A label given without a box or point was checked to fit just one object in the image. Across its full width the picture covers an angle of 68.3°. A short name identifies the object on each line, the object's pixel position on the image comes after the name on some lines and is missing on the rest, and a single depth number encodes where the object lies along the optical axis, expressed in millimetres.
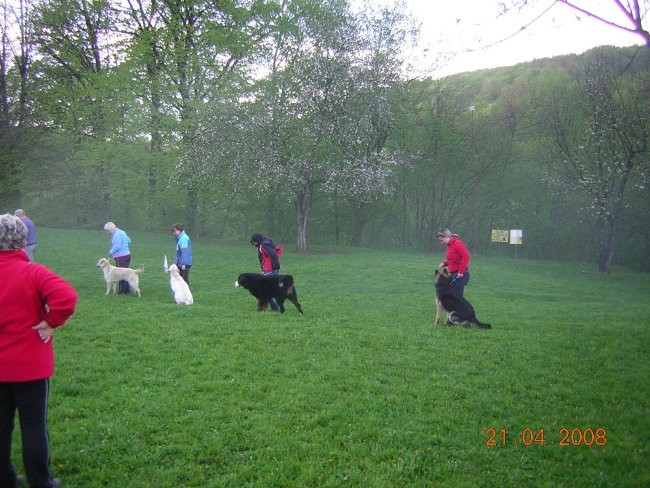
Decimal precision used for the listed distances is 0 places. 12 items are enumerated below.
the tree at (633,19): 6746
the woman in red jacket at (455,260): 9922
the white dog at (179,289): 11752
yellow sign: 33656
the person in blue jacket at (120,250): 12992
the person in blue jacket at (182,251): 12406
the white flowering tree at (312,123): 25516
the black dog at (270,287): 10844
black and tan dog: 10102
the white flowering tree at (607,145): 25469
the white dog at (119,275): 12688
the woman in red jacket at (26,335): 3385
